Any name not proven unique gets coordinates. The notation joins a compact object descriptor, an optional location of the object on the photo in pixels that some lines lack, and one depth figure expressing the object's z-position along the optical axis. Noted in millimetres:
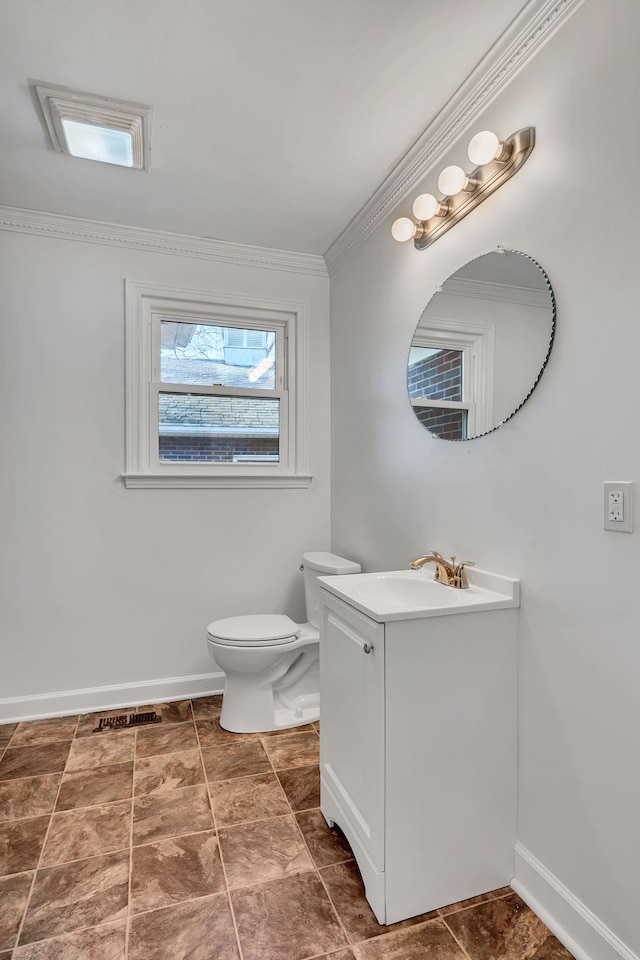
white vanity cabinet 1347
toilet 2293
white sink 1380
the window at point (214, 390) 2703
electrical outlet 1151
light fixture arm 1469
